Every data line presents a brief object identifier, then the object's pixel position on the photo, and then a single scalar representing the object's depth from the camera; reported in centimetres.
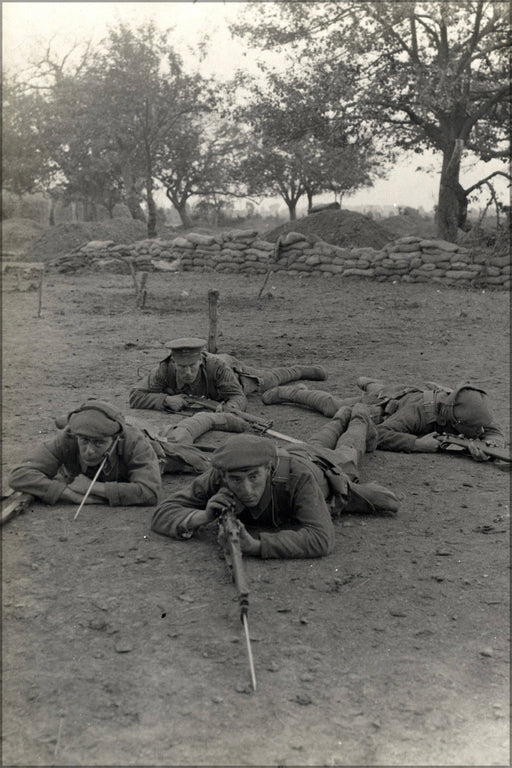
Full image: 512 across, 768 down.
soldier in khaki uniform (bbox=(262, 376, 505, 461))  631
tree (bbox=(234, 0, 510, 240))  1647
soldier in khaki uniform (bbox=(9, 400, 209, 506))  475
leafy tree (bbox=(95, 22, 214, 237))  2670
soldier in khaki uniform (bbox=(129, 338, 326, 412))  697
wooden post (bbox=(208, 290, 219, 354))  974
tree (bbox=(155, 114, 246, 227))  3266
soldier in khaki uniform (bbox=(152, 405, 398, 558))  407
